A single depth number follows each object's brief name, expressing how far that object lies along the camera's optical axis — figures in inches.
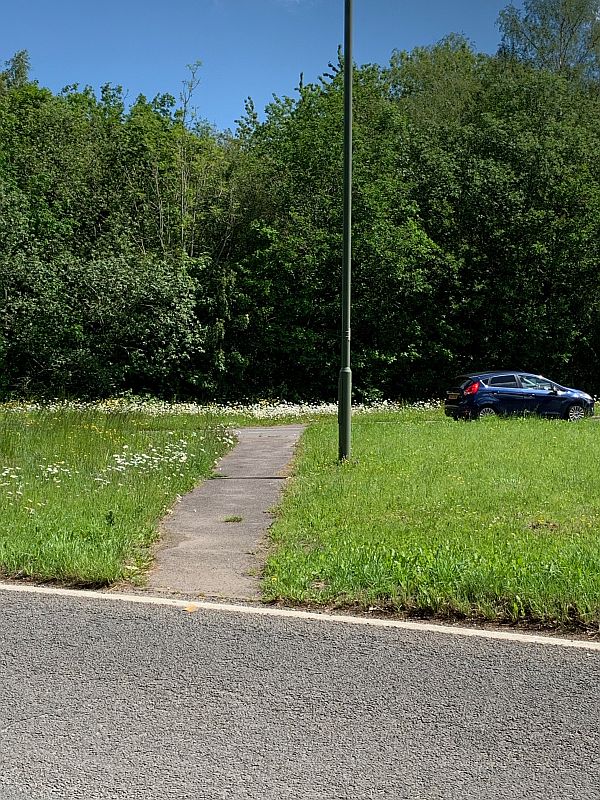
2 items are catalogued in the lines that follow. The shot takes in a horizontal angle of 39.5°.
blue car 896.9
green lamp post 500.4
